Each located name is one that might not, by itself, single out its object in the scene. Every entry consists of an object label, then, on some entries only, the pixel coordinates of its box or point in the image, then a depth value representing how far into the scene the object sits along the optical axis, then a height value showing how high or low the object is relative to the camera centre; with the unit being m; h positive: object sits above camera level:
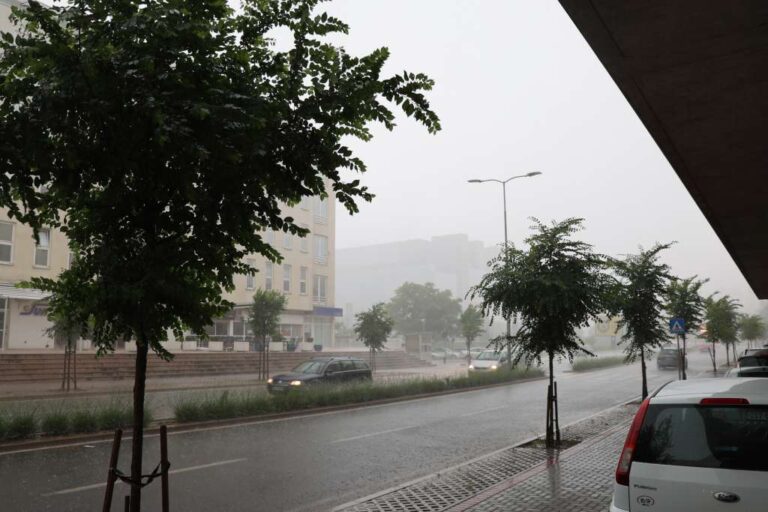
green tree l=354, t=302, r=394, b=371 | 35.94 -0.26
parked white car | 3.81 -0.88
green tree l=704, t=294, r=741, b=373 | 36.38 +0.15
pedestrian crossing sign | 21.70 -0.12
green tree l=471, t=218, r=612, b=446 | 11.70 +0.60
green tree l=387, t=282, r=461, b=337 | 102.62 +2.11
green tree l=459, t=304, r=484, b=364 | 45.62 -0.13
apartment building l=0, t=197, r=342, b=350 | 33.66 +3.12
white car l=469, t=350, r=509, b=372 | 32.97 -2.23
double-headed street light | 30.16 +7.43
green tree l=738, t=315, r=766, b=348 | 54.41 -0.43
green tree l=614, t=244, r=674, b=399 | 18.30 +0.75
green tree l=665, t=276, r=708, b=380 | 25.25 +0.79
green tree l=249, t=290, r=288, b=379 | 32.19 +0.53
